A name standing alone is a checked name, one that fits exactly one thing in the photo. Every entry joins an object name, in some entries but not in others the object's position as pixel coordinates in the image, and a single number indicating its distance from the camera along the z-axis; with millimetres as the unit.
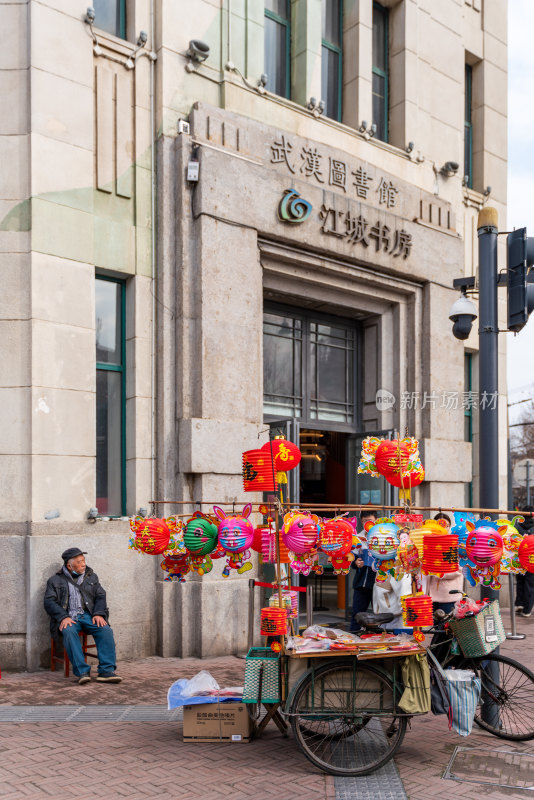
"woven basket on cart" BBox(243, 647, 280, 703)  6027
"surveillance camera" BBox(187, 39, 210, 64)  10297
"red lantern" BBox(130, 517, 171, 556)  6512
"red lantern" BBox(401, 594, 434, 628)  5930
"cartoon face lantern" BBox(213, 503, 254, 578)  6297
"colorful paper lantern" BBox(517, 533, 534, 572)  6000
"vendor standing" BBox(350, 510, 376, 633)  9438
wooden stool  8414
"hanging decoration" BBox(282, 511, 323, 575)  5824
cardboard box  6270
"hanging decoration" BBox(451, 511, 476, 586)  6184
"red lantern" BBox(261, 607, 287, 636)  5891
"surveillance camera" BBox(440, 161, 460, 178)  13773
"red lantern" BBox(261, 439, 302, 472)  6207
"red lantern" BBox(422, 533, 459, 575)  5852
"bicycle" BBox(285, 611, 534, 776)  5781
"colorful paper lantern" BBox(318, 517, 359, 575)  5895
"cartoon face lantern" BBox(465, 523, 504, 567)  6059
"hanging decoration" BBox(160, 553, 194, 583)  6614
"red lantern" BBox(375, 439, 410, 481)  6340
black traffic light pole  6930
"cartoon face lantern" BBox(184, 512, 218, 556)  6434
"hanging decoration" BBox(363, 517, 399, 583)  5910
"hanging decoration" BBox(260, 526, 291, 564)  6148
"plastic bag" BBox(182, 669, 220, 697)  6410
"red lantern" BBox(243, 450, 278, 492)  6000
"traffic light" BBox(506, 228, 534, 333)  7012
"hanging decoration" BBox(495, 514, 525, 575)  6168
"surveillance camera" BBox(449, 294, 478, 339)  7627
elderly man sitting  8305
